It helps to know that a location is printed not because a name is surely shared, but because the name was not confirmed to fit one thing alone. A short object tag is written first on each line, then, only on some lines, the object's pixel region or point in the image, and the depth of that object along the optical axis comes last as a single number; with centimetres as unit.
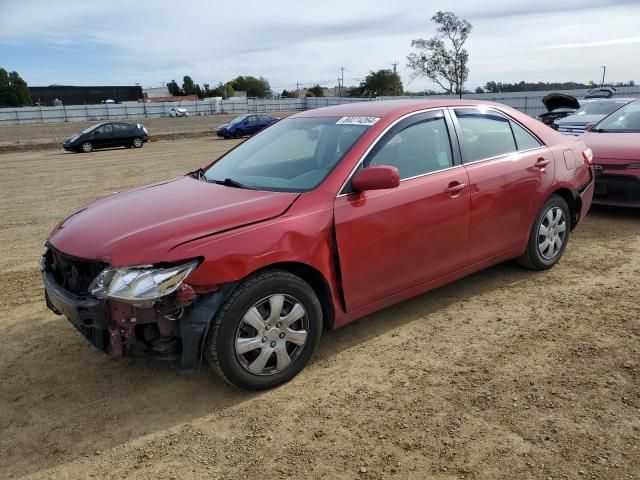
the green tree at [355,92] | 7466
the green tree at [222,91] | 11244
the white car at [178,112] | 6056
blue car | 2966
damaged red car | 300
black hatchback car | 2411
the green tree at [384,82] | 7019
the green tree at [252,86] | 11950
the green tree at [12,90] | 8844
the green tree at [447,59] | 3994
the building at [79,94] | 9450
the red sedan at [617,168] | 683
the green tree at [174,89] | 12776
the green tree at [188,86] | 12525
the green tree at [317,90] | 9750
